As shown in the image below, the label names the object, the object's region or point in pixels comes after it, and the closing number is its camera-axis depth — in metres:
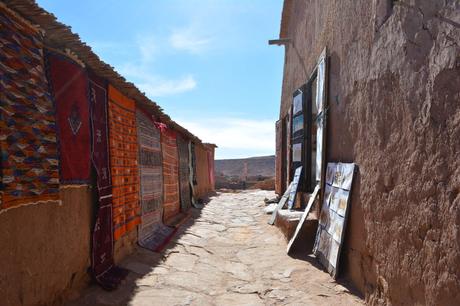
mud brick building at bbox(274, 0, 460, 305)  2.27
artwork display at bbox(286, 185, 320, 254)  5.75
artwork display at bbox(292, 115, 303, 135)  8.44
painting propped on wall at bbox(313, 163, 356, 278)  4.42
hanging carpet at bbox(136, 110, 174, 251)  6.16
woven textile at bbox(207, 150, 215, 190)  19.36
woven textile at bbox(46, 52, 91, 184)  3.46
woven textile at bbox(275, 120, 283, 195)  12.59
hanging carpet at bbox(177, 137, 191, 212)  10.05
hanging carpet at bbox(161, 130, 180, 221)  8.10
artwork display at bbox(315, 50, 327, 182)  5.84
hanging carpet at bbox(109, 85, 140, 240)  4.89
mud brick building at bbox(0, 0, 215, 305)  2.72
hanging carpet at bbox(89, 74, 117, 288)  4.16
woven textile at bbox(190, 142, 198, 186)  12.76
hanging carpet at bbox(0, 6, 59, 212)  2.65
